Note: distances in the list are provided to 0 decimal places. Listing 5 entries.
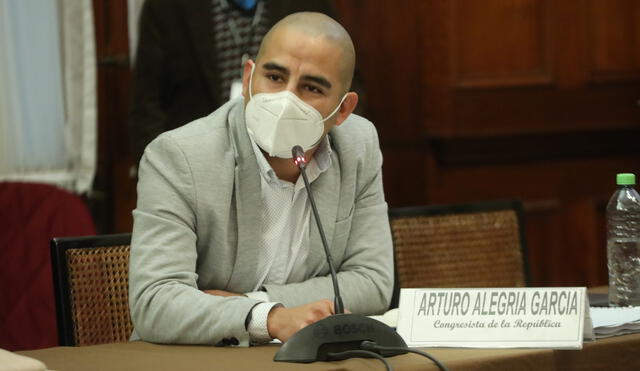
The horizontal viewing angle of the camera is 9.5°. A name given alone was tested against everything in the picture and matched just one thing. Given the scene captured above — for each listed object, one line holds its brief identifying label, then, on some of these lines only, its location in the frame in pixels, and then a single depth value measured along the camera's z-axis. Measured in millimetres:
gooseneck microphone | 5279
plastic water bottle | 5714
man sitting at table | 5458
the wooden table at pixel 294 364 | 5193
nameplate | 5293
